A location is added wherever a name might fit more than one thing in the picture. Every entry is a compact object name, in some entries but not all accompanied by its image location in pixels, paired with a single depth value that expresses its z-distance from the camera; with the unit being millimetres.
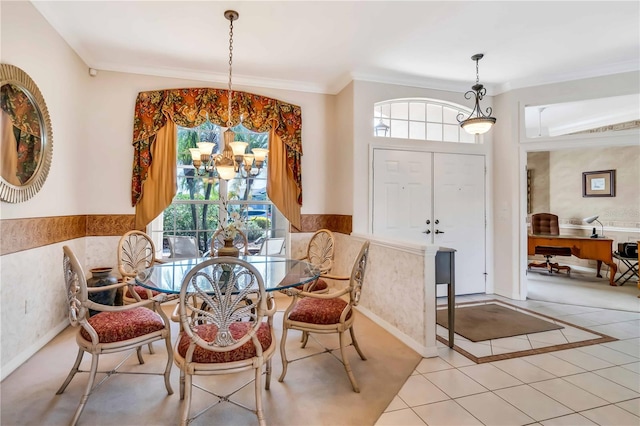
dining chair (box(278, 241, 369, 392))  2230
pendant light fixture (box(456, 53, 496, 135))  3415
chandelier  2443
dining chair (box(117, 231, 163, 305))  2672
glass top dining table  2070
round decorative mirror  2260
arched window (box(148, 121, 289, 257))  4055
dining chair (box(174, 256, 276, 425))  1618
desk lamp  5988
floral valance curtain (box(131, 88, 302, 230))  3803
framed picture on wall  5844
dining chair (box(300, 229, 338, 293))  2974
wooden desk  5203
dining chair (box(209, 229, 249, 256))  3367
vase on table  2540
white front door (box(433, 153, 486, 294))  4449
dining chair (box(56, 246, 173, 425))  1827
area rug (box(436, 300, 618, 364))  2713
